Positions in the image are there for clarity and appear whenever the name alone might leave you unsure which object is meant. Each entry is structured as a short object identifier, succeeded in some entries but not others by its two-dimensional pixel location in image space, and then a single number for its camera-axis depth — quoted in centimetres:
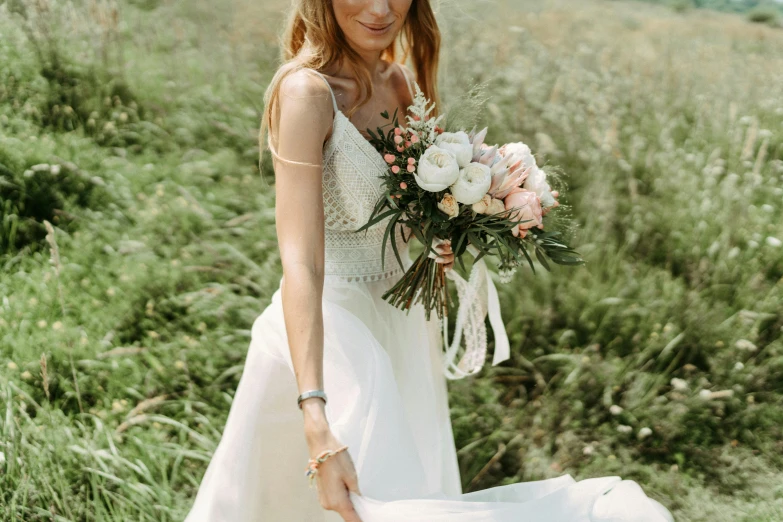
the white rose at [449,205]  229
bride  203
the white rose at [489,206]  232
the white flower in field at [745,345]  418
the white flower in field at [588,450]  387
